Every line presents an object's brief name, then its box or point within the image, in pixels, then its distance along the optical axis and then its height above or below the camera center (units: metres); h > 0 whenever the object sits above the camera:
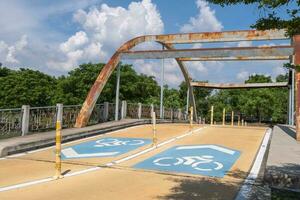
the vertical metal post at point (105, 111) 21.85 +0.32
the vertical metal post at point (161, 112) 27.50 +0.46
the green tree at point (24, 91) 49.50 +2.94
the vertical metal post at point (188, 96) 35.91 +2.15
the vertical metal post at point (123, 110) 23.67 +0.46
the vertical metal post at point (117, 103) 22.58 +0.79
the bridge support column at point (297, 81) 14.21 +1.59
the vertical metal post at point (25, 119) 15.23 -0.19
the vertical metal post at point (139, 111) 25.64 +0.46
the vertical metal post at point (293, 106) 22.23 +1.01
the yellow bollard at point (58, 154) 8.40 -0.85
